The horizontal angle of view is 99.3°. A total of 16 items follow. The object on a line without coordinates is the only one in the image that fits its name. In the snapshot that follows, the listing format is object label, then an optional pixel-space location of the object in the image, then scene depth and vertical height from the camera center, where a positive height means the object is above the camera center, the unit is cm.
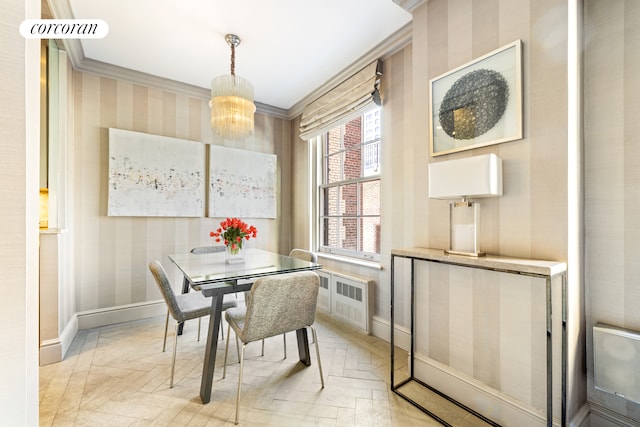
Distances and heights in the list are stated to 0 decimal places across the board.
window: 305 +31
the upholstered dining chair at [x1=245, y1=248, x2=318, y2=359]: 264 -42
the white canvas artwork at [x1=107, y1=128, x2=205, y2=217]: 301 +45
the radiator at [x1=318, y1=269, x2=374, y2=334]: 278 -94
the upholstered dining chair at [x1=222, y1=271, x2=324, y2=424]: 159 -58
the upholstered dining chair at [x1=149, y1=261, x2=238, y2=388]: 189 -74
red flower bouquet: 234 -17
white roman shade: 272 +128
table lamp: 147 +14
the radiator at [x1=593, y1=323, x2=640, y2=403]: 131 -74
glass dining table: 175 -42
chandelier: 228 +92
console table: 123 -27
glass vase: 232 -38
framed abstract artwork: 154 +69
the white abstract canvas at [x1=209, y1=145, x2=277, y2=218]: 359 +43
